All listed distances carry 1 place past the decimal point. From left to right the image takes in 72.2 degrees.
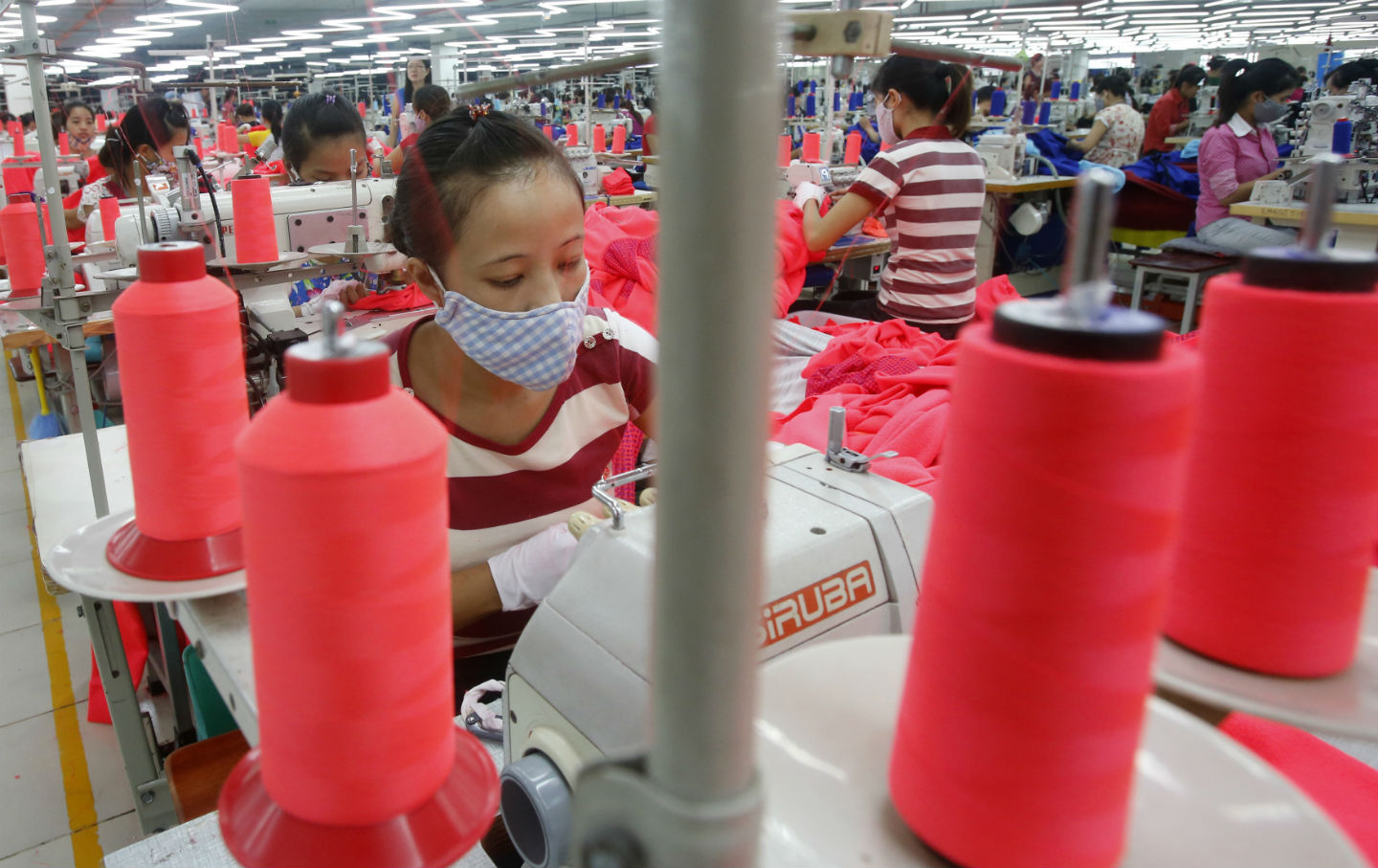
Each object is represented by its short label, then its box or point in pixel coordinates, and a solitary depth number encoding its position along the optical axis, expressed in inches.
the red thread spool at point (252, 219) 98.7
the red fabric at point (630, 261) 119.9
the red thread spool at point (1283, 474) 19.3
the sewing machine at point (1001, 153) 241.4
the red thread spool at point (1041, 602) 14.5
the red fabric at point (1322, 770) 36.5
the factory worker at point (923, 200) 124.3
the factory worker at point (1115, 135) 252.4
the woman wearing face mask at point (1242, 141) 201.5
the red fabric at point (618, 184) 237.6
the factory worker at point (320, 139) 128.0
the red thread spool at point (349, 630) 18.2
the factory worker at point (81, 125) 265.4
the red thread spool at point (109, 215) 128.4
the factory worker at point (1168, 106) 314.5
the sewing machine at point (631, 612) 30.9
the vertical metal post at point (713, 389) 10.9
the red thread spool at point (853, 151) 248.8
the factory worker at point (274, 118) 206.9
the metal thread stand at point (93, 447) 58.5
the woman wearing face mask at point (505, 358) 52.0
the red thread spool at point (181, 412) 29.1
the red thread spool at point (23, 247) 98.3
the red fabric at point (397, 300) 116.2
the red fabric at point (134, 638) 79.7
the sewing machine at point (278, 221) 94.7
